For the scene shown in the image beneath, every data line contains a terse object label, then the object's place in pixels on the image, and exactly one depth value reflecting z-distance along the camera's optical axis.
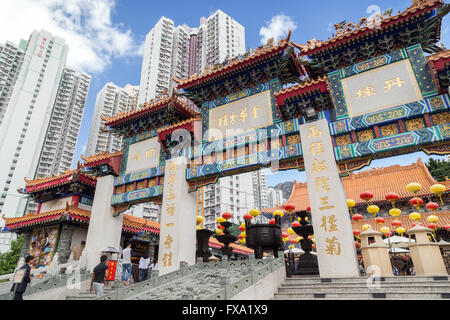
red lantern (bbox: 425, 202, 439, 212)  12.84
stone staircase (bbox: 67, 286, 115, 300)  7.65
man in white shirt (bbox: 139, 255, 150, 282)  10.89
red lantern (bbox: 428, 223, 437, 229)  14.70
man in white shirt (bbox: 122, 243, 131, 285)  10.17
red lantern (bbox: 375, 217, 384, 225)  15.98
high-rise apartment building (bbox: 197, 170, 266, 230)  56.12
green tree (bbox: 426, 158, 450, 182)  24.83
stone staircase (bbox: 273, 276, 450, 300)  5.15
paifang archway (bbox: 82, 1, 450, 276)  8.38
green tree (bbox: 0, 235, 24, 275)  23.83
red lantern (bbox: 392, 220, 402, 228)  15.84
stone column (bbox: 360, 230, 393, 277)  7.17
